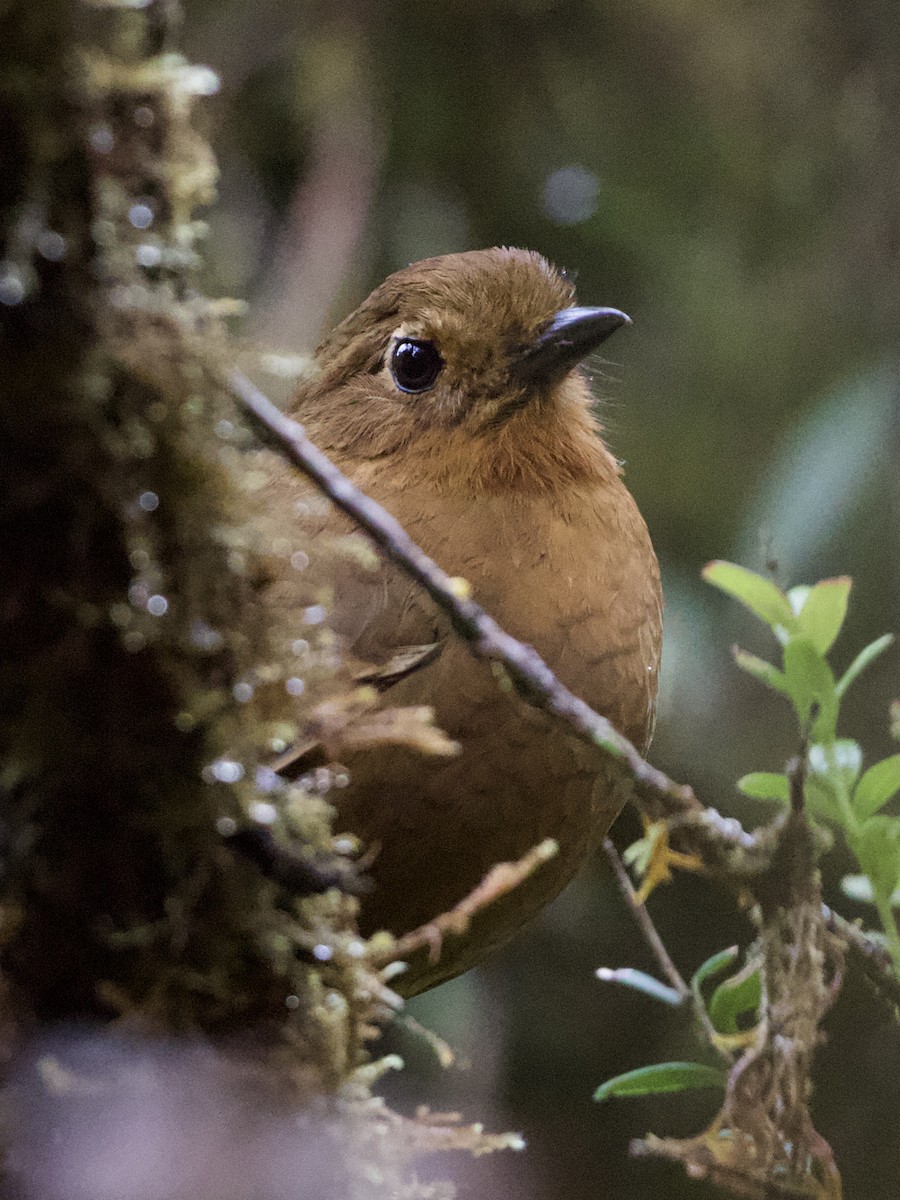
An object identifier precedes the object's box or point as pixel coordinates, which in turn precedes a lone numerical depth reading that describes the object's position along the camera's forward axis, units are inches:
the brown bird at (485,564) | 122.7
